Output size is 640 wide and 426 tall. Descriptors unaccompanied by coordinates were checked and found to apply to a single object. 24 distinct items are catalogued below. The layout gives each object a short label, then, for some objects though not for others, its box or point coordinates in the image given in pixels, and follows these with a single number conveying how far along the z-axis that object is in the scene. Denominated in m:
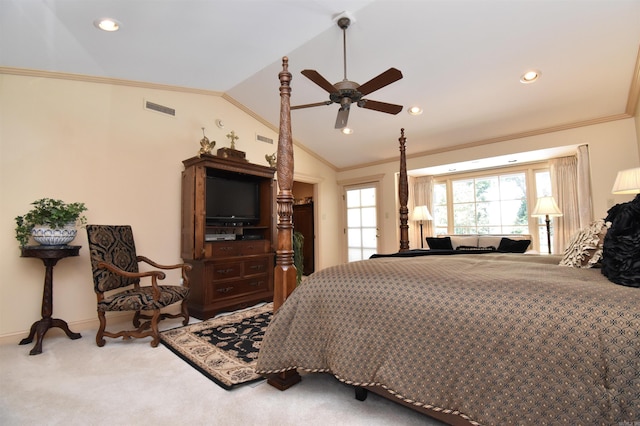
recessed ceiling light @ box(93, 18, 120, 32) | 2.42
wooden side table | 2.58
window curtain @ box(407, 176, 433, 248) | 5.86
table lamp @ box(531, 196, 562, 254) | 4.16
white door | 5.95
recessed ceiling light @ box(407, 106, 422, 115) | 4.09
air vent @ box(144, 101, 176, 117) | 3.62
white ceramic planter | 2.59
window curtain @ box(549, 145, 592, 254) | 4.27
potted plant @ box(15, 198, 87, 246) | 2.61
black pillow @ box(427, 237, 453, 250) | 4.95
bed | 1.01
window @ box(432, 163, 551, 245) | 5.01
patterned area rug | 2.06
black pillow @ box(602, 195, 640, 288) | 1.16
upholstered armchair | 2.62
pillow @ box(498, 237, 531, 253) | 4.19
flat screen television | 3.88
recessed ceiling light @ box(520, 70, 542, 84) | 3.21
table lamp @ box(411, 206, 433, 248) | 5.49
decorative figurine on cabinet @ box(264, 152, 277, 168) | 4.37
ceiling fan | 2.38
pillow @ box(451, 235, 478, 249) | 4.97
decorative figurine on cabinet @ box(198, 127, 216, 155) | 3.73
